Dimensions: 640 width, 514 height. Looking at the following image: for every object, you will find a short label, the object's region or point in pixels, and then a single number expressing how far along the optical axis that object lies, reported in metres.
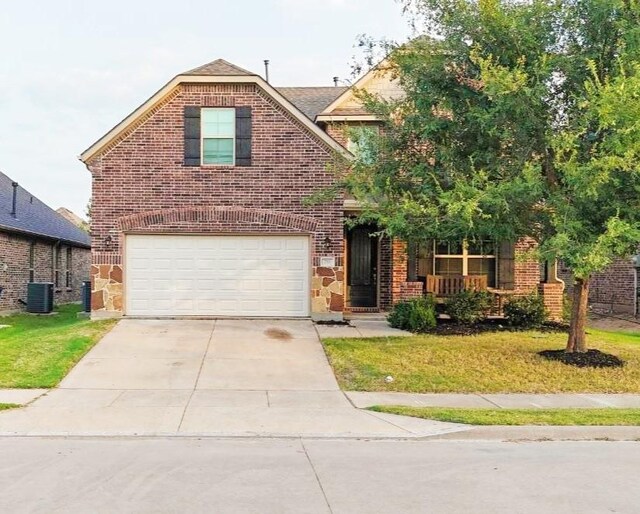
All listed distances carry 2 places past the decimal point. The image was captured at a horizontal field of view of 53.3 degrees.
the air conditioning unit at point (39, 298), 20.91
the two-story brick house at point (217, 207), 15.86
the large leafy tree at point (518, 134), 9.84
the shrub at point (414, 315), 15.12
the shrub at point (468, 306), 15.96
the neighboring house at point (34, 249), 20.72
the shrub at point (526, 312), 16.14
